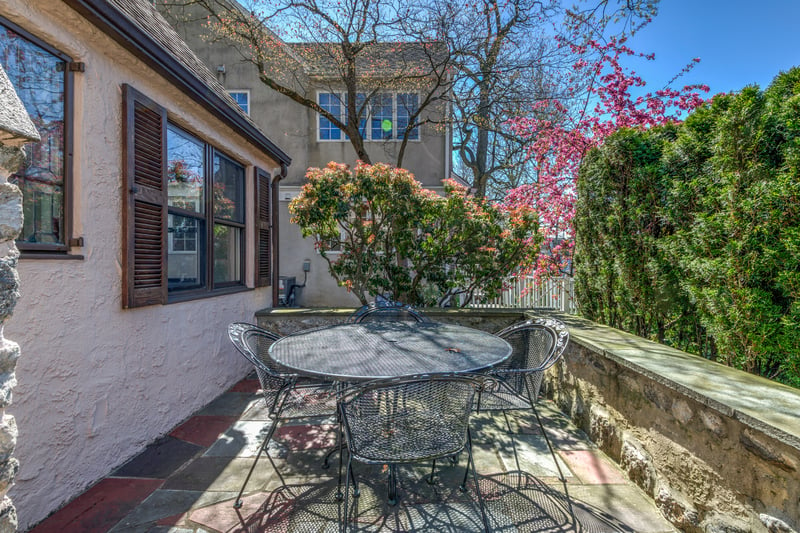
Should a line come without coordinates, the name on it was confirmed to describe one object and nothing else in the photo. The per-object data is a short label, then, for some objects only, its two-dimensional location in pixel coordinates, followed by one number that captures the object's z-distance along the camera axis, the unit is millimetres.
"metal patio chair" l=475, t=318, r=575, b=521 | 2377
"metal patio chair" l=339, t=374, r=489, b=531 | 1652
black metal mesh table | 2014
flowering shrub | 4637
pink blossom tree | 5645
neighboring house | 8852
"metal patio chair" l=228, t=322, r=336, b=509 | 2250
